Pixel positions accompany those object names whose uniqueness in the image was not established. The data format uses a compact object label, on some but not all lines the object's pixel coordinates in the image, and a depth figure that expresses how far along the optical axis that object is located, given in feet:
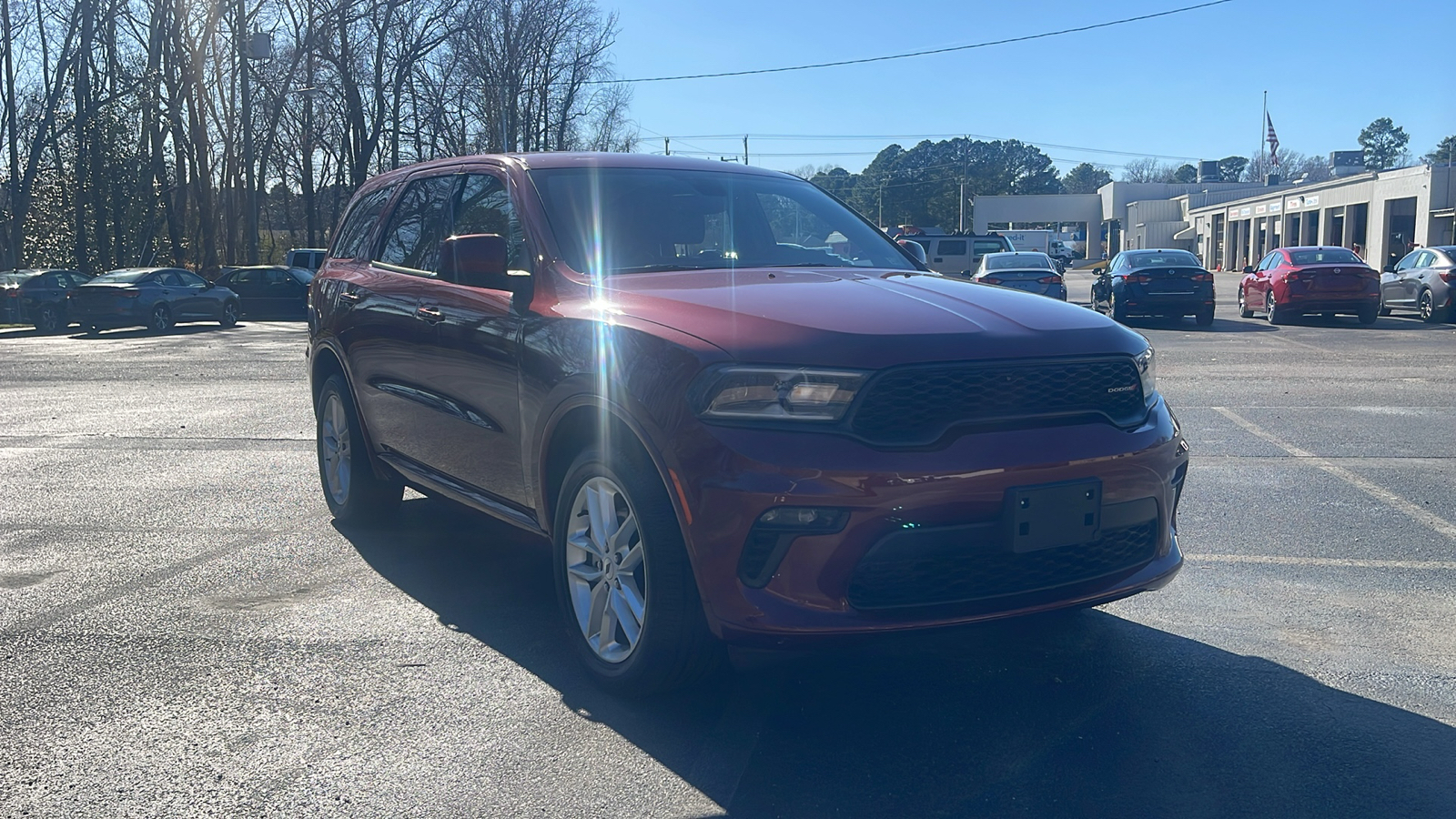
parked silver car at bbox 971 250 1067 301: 73.82
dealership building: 139.64
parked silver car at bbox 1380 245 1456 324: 74.84
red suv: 10.75
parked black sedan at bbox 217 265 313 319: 104.12
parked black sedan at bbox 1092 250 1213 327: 74.13
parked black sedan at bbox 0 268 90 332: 87.15
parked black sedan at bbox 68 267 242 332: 82.48
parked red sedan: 73.10
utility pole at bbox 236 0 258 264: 108.58
